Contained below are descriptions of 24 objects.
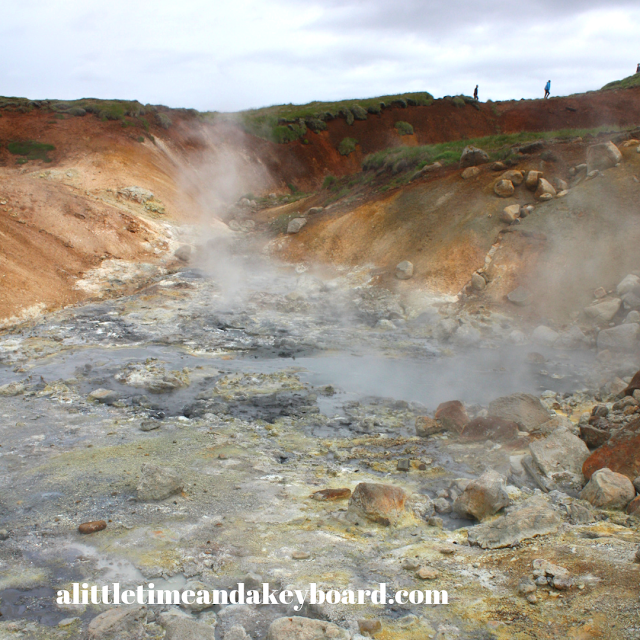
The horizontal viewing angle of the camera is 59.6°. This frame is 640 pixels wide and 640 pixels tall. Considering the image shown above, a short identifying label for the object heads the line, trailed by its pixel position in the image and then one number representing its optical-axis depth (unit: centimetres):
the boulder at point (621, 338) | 1010
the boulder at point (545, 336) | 1103
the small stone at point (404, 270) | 1434
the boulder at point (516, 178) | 1527
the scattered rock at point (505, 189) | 1509
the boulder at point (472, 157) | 1659
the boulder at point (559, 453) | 548
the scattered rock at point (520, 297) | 1252
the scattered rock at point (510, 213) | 1443
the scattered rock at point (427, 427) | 683
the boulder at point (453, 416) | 682
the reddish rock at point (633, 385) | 716
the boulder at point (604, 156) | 1433
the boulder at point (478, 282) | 1331
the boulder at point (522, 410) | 680
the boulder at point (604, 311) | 1117
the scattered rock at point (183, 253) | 1690
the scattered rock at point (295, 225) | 1870
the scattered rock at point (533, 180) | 1501
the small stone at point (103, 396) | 762
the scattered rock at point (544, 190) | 1469
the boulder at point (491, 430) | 644
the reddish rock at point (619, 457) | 515
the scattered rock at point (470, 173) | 1637
